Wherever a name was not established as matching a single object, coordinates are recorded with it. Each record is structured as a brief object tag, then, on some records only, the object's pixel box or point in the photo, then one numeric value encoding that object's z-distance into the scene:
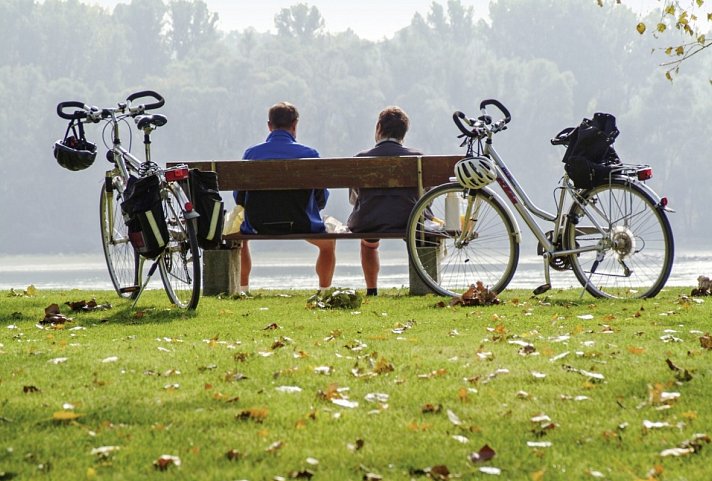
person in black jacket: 19.22
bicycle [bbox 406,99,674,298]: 16.39
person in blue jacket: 19.55
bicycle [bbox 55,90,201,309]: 16.11
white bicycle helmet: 16.94
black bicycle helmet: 17.92
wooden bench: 19.14
